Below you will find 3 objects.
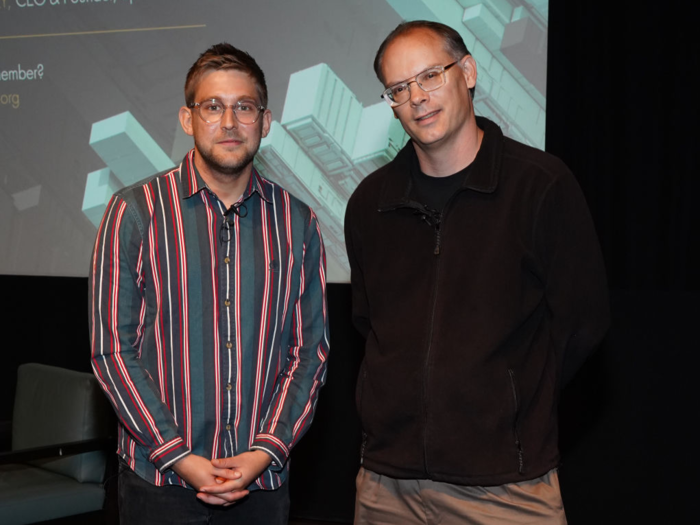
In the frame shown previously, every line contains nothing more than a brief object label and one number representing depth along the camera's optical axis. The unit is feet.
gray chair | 10.29
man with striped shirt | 6.20
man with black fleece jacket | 5.75
